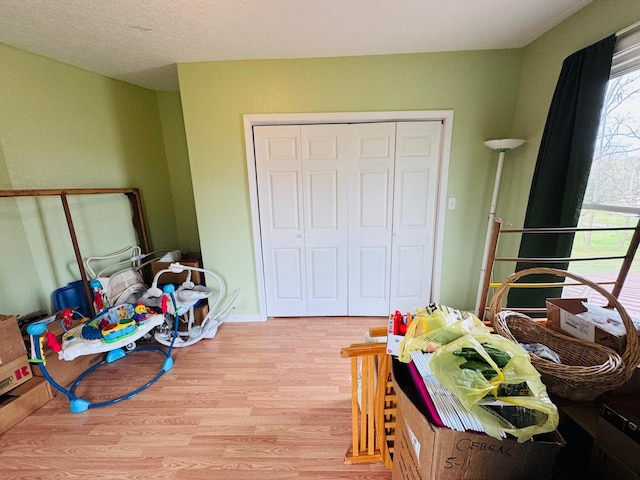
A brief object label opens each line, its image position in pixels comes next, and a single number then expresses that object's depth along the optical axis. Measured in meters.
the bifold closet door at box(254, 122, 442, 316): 2.35
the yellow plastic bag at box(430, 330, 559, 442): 0.65
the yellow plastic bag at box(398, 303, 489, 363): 0.85
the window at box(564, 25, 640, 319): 1.41
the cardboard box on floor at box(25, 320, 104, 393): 1.77
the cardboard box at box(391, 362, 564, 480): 0.67
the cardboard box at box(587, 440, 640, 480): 0.72
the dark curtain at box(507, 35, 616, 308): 1.48
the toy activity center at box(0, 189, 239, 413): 1.67
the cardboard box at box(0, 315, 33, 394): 1.58
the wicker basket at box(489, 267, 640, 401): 0.84
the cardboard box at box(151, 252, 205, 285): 2.58
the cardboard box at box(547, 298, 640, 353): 0.97
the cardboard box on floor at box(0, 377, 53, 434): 1.55
